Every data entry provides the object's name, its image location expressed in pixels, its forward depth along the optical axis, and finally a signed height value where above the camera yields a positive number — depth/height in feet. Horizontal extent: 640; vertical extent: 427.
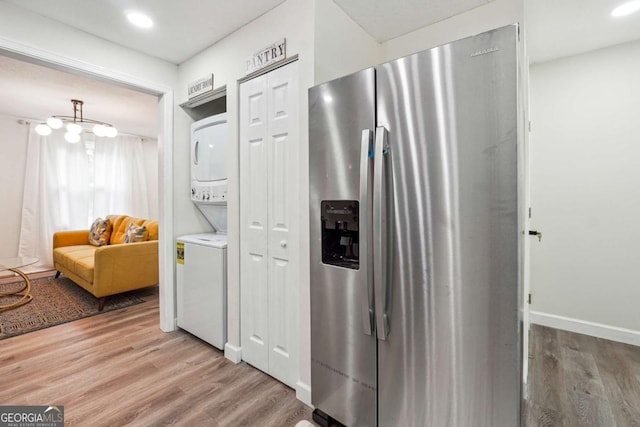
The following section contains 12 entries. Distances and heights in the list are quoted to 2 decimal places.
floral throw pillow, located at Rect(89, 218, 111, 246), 14.71 -1.06
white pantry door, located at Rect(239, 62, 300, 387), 5.89 -0.24
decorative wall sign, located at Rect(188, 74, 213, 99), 7.66 +3.43
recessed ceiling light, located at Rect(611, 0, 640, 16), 6.22 +4.42
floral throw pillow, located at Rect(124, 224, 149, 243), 12.29 -0.98
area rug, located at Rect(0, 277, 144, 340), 9.24 -3.53
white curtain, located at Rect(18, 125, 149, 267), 15.75 +1.62
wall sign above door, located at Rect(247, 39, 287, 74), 5.82 +3.29
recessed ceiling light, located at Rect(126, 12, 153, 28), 6.35 +4.36
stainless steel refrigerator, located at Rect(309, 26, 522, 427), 3.24 -0.37
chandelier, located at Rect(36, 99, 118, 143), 11.73 +3.54
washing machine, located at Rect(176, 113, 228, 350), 7.51 -1.20
